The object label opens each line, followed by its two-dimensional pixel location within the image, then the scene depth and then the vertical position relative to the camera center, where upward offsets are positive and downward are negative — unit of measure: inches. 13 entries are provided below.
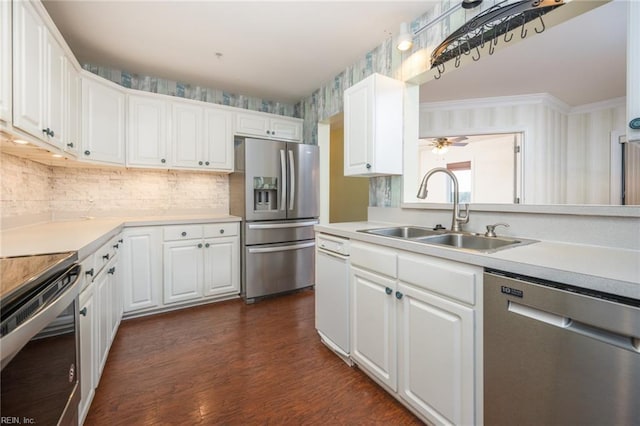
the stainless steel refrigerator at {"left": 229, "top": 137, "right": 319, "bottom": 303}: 119.6 -0.1
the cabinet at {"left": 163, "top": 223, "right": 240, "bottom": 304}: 108.7 -20.9
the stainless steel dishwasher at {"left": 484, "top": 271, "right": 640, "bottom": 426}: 29.5 -17.4
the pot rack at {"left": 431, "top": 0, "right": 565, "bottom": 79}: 55.5 +40.6
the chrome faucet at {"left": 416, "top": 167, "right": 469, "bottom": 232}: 67.3 -0.2
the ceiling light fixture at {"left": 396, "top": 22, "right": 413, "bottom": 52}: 77.6 +48.3
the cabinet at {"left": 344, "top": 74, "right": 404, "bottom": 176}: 84.7 +27.1
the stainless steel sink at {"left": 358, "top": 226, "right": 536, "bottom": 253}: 57.8 -6.1
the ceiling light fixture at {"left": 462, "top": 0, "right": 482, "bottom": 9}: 64.5 +48.6
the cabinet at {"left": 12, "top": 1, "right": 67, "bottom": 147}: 53.9 +29.8
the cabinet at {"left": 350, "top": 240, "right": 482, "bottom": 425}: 44.4 -22.5
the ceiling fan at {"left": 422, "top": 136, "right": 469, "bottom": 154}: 157.6 +38.9
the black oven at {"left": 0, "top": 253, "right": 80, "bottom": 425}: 27.5 -15.3
